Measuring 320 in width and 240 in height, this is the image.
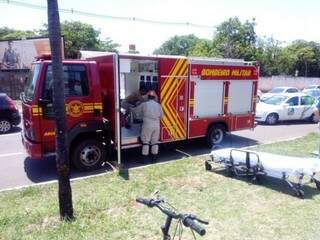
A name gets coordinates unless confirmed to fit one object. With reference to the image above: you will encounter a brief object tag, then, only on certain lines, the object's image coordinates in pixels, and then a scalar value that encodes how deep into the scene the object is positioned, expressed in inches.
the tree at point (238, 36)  2064.5
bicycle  100.8
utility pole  187.2
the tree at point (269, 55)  2433.3
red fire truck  304.3
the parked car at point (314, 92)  1046.3
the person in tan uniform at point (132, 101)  386.1
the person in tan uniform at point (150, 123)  348.2
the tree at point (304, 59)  2805.1
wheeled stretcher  261.3
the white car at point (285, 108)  659.4
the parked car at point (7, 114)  535.2
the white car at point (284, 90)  1085.0
